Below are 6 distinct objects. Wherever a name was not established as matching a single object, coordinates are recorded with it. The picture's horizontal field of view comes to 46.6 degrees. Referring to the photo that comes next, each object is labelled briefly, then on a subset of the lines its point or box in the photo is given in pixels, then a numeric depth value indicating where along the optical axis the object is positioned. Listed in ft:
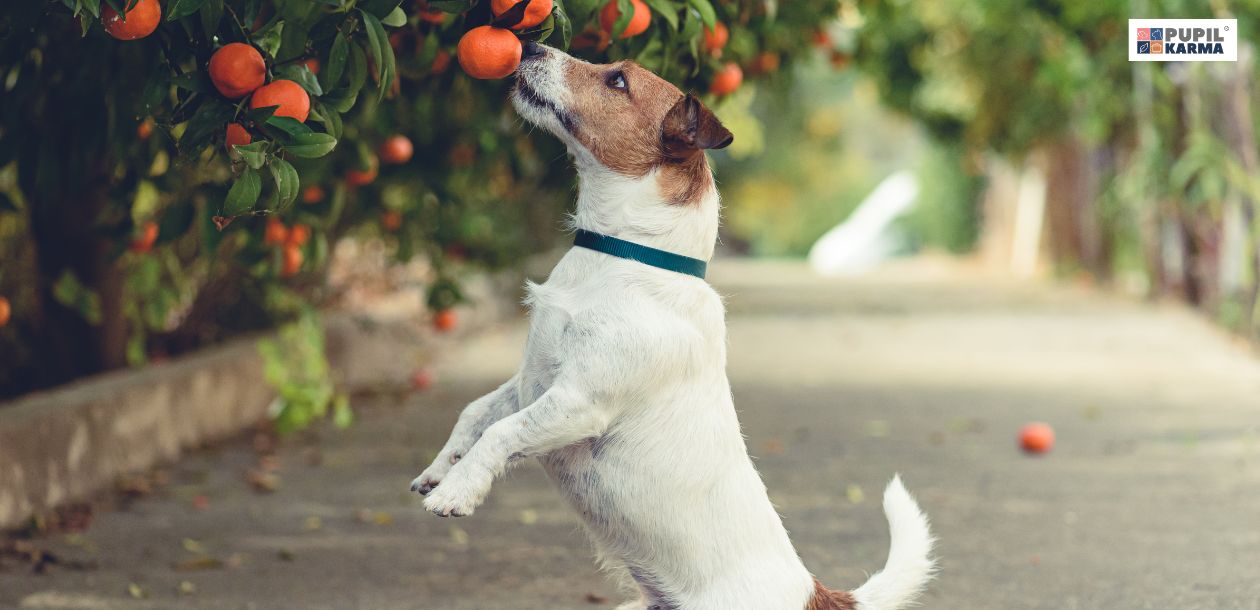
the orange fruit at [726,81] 16.42
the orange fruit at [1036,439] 25.76
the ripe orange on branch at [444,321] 27.12
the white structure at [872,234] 132.16
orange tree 10.84
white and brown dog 11.05
